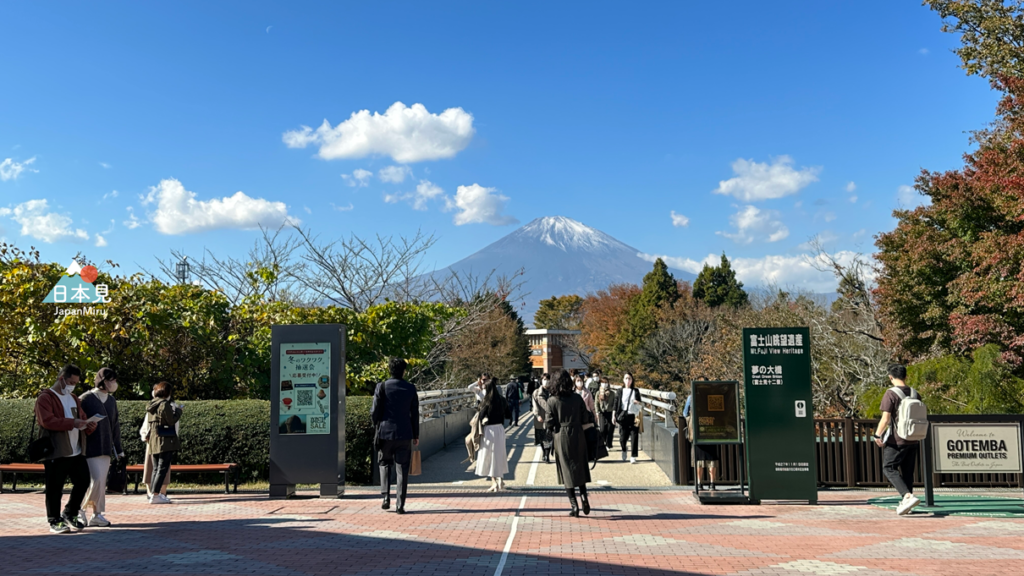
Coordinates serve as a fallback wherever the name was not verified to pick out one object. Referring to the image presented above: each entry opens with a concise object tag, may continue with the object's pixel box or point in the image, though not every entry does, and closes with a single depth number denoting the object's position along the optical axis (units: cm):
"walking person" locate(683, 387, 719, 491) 1112
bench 1182
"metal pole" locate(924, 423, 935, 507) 1005
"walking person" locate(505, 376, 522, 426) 2742
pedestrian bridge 1313
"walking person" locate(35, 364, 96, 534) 854
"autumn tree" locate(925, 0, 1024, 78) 1669
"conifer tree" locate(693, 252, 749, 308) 6938
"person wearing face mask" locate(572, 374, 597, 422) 1680
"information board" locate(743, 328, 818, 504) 1048
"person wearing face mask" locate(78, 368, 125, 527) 910
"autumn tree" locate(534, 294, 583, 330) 10975
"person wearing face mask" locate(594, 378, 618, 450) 1647
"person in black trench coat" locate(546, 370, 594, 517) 959
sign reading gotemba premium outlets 1025
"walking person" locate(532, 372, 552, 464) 1189
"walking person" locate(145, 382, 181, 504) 1087
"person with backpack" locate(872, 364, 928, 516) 975
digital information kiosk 1104
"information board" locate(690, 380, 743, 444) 1085
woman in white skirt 1181
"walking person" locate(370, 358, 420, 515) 996
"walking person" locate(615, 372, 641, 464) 1573
